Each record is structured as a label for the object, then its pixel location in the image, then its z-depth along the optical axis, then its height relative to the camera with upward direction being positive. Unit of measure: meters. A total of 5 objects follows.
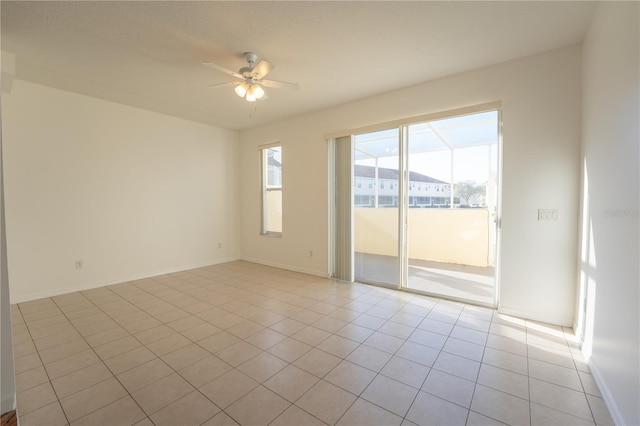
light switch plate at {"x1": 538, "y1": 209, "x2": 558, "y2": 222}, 2.79 -0.10
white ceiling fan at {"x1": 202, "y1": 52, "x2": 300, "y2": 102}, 2.71 +1.29
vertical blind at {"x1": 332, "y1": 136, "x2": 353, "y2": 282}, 4.39 -0.10
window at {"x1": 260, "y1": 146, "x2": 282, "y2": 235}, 5.48 +0.29
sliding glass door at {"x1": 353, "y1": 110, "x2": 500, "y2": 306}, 3.53 +0.10
